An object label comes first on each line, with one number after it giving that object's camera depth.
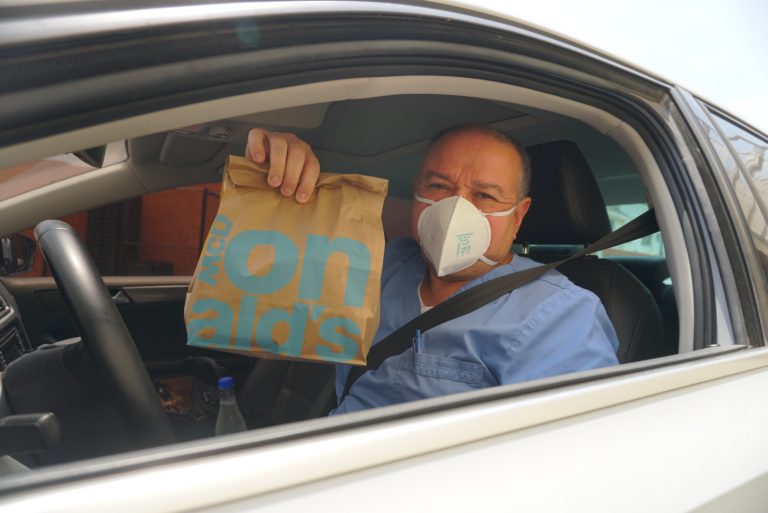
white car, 0.54
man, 1.32
